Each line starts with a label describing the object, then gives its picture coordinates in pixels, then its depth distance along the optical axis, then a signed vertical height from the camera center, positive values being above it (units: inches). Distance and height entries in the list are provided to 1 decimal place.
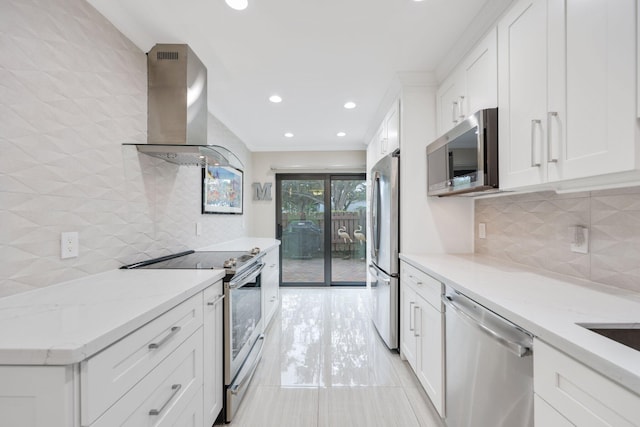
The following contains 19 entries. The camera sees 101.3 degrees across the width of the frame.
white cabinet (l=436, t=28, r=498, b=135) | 61.6 +35.1
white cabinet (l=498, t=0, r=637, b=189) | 34.1 +20.2
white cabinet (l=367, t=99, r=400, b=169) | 98.2 +35.3
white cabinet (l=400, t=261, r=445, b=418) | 60.7 -30.6
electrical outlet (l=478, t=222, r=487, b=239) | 82.7 -4.5
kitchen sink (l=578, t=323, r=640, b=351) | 32.1 -14.1
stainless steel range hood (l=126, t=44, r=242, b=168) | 71.8 +32.3
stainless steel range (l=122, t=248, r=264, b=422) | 63.3 -26.0
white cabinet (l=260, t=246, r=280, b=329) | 103.2 -30.5
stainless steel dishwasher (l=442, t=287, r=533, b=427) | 35.9 -24.6
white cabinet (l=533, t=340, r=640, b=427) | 23.9 -18.4
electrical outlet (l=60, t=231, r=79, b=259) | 48.7 -5.4
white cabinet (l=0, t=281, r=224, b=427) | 26.3 -20.6
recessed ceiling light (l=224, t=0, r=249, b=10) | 58.7 +48.2
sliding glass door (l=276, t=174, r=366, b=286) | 183.9 -8.5
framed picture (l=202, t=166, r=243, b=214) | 111.4 +12.6
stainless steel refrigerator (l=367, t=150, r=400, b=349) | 92.9 -11.3
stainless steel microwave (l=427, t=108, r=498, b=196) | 60.3 +15.4
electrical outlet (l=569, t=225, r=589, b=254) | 51.5 -4.5
